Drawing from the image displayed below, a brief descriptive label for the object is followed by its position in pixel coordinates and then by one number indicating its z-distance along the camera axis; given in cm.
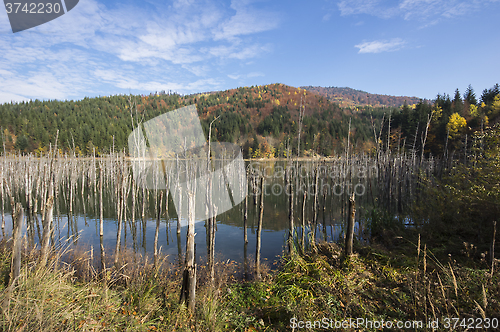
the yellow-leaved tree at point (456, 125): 3582
